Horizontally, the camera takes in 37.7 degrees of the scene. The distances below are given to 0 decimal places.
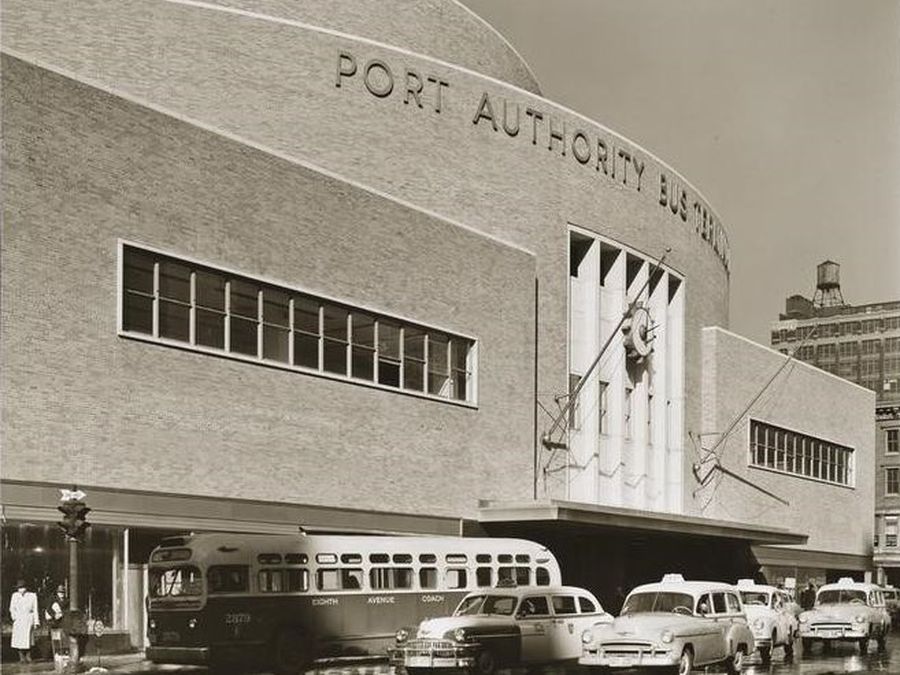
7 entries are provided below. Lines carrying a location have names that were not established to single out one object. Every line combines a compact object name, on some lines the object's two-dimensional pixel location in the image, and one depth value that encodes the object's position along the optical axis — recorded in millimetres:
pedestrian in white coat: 22562
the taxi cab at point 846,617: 32312
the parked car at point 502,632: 21625
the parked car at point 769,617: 29161
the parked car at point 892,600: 50194
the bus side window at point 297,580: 23609
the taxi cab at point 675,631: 22281
